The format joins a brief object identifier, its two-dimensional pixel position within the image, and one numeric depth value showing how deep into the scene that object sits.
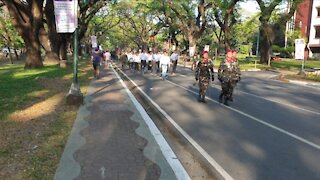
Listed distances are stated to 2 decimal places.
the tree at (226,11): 24.51
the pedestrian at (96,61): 13.72
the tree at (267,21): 24.30
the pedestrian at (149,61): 18.23
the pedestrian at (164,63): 14.03
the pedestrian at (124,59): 20.91
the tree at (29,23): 15.97
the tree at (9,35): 31.41
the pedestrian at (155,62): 17.48
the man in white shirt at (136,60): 18.65
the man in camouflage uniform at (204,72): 8.21
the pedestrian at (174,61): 17.08
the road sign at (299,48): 16.66
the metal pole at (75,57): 7.47
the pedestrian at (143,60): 17.68
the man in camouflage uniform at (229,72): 7.98
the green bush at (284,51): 44.02
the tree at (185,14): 29.42
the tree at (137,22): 46.55
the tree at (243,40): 58.08
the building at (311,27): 42.76
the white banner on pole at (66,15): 7.16
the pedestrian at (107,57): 22.34
